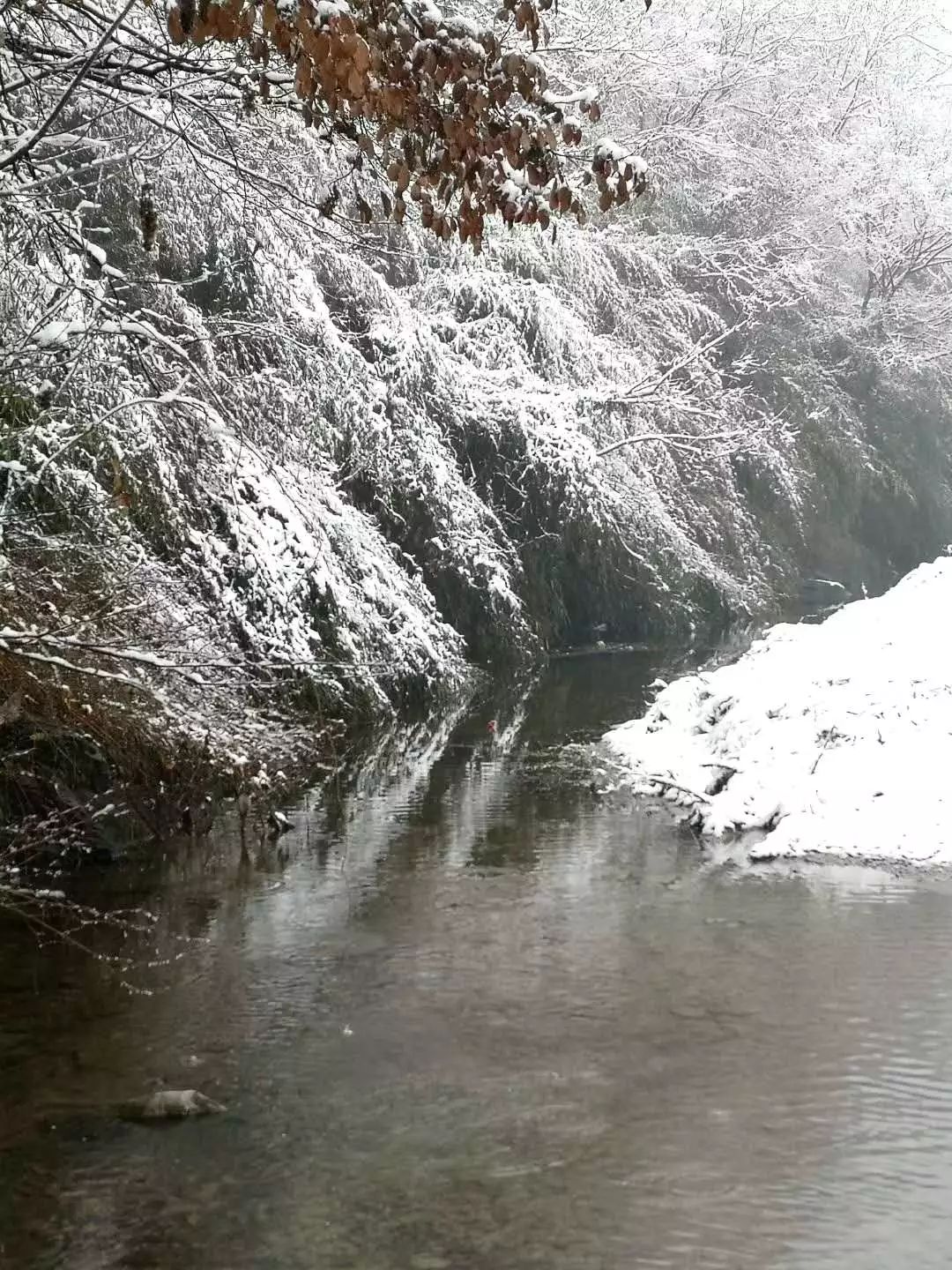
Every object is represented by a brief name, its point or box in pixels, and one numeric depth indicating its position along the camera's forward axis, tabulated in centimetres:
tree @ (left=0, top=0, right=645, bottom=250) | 341
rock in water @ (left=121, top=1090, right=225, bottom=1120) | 491
